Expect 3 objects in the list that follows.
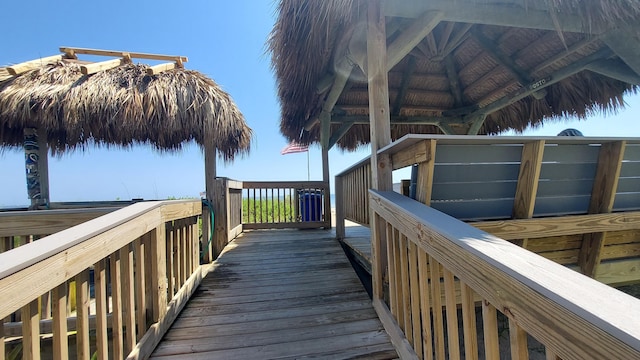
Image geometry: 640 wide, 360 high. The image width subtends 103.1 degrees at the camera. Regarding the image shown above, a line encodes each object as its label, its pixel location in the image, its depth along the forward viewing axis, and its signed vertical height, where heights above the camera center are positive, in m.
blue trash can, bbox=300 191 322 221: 5.20 -0.33
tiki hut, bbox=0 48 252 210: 3.59 +1.39
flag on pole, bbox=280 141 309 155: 9.24 +1.52
